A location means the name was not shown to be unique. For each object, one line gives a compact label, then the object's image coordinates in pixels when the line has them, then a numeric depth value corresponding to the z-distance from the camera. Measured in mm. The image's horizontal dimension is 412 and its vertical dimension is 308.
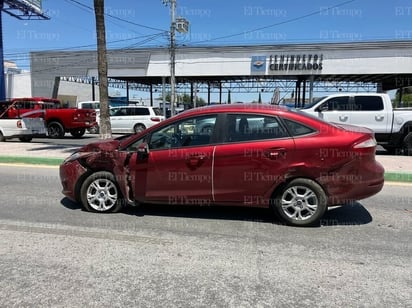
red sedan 4805
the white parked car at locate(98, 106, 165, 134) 20828
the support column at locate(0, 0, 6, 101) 28816
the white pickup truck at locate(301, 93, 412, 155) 11750
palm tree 12328
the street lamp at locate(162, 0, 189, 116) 24858
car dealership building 27297
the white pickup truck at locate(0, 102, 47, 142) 15336
